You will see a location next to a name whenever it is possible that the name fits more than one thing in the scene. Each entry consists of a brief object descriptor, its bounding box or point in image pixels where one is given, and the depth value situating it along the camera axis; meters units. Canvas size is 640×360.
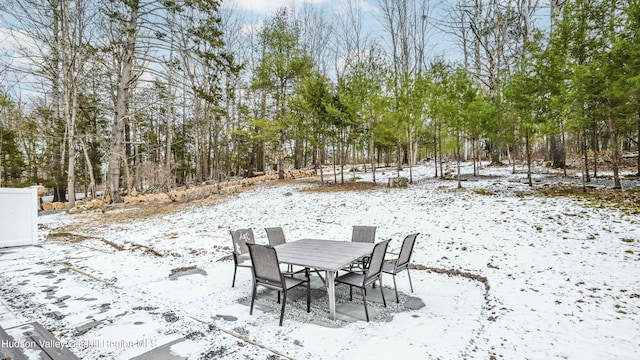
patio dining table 3.38
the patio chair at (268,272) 3.32
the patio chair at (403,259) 3.97
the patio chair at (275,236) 5.07
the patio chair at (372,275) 3.45
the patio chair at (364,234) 5.11
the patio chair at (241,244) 4.63
